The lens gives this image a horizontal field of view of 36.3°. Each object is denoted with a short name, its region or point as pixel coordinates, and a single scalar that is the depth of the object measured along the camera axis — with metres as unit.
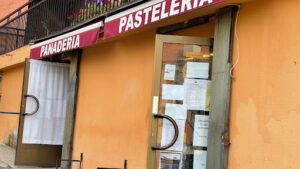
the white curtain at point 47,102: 9.84
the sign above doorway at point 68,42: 7.61
